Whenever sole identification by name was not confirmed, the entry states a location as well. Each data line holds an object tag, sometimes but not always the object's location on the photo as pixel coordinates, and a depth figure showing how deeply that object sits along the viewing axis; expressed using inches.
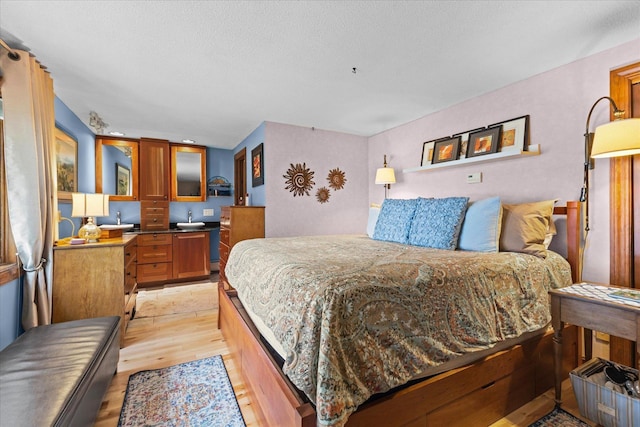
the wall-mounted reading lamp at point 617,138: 65.9
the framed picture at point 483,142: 107.2
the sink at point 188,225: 193.9
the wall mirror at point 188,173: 194.9
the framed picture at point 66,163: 116.3
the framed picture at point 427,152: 133.7
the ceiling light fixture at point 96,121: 135.4
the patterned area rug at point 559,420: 62.7
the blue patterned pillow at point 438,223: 90.5
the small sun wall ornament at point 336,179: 164.9
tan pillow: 80.4
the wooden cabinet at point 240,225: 139.3
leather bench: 41.7
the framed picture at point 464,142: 118.3
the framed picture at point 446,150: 121.4
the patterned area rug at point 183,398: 63.4
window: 78.3
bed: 43.8
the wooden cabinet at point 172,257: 171.6
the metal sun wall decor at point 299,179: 152.5
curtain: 77.2
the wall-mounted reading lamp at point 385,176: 145.3
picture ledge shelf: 97.0
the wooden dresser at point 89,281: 89.6
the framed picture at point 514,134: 99.5
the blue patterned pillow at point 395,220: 107.0
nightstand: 53.9
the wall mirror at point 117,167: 173.3
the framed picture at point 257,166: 152.2
